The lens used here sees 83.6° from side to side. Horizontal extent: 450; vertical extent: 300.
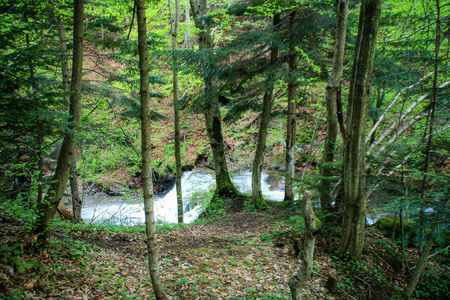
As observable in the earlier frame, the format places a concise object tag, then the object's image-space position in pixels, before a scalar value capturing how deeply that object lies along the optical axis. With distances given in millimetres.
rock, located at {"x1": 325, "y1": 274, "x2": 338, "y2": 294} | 3863
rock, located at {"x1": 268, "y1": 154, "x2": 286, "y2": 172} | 15367
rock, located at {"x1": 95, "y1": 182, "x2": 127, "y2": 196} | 13281
